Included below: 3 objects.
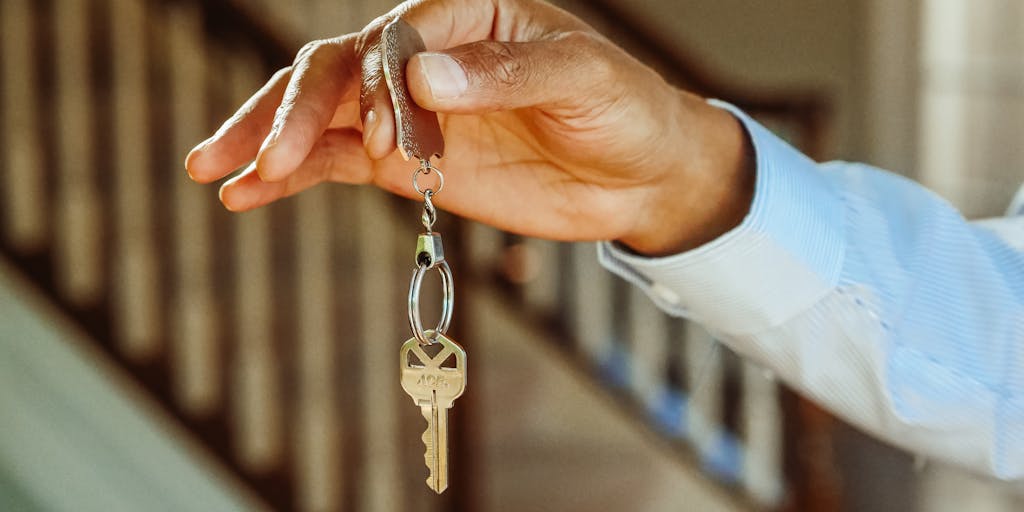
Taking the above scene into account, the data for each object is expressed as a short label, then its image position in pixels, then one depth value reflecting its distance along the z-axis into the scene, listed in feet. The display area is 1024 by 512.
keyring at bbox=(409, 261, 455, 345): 2.72
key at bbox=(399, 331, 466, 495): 2.81
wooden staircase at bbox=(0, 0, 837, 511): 8.35
